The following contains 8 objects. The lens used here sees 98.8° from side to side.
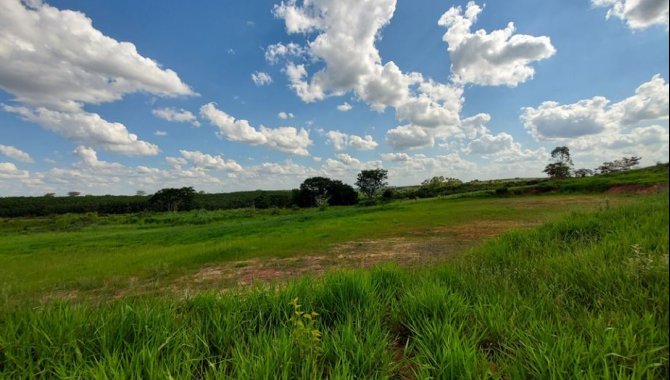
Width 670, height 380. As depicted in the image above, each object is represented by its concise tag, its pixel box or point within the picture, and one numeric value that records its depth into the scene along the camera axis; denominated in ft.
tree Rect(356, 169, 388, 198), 387.96
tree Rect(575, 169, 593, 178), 213.71
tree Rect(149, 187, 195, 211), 343.67
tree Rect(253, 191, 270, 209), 330.26
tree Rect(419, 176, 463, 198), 292.65
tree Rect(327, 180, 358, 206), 324.60
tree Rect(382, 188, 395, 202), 281.17
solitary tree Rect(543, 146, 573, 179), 258.98
